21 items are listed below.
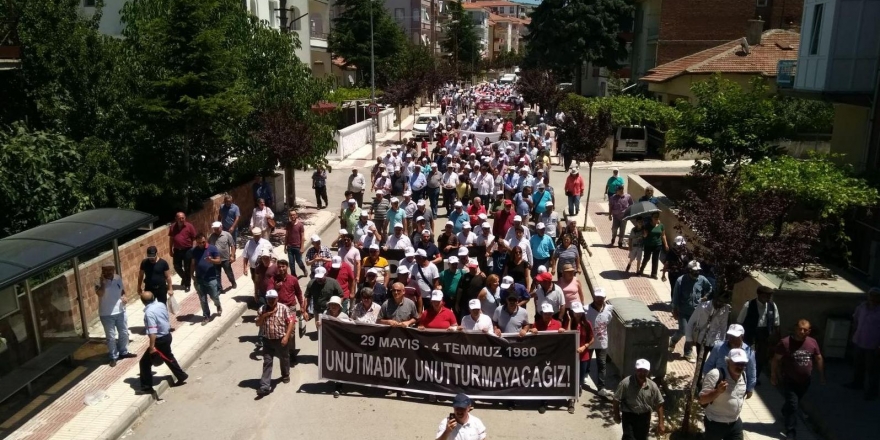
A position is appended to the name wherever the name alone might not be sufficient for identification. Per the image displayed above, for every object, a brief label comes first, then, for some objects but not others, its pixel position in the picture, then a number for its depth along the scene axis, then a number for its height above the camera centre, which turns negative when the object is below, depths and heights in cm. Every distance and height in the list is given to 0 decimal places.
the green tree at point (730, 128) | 1794 -168
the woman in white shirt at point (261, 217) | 1475 -313
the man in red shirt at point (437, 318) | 917 -319
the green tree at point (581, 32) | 5228 +187
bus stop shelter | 877 -250
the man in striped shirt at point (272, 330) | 912 -332
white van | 3195 -350
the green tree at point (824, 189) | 1241 -221
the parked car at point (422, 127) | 4146 -387
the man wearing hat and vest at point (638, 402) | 717 -330
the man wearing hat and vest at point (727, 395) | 698 -317
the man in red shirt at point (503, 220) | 1398 -302
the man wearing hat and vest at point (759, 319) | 938 -326
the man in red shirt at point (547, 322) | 884 -313
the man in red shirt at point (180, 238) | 1291 -312
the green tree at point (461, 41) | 9906 +238
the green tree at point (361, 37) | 5656 +159
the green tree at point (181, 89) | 1543 -66
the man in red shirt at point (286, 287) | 998 -308
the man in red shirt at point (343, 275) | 1049 -311
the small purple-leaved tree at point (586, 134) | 1783 -180
